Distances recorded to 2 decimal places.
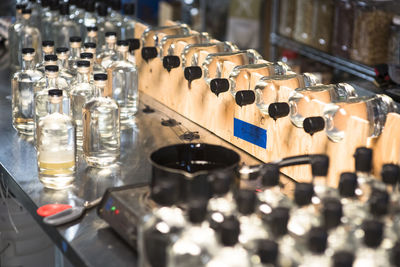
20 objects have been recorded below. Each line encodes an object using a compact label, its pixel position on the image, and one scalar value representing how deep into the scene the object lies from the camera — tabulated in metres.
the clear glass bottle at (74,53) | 2.30
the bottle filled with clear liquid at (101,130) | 1.97
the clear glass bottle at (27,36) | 2.81
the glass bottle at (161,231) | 1.20
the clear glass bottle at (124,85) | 2.38
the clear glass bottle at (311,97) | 1.74
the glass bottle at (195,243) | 1.11
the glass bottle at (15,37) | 2.86
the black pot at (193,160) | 1.45
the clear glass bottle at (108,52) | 2.34
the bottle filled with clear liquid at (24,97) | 2.28
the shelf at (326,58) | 3.50
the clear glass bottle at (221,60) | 2.09
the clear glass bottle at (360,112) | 1.63
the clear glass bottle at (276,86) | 1.87
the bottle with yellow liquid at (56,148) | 1.86
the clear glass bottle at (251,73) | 1.98
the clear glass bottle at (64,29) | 2.89
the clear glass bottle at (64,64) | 2.17
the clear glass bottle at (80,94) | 2.14
